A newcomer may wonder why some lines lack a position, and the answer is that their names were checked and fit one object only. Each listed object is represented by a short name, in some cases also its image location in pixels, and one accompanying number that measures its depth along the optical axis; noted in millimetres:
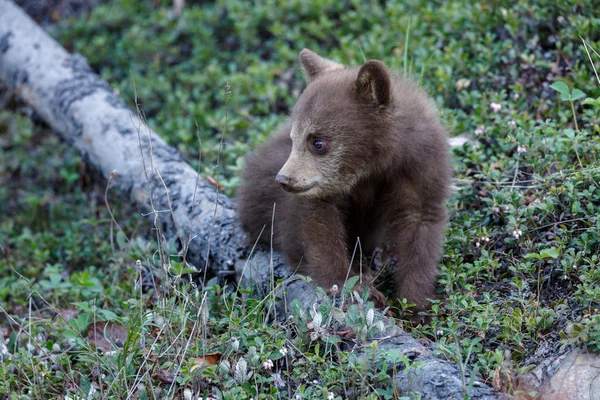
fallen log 7672
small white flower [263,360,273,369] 7793
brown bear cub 8797
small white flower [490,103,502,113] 11844
